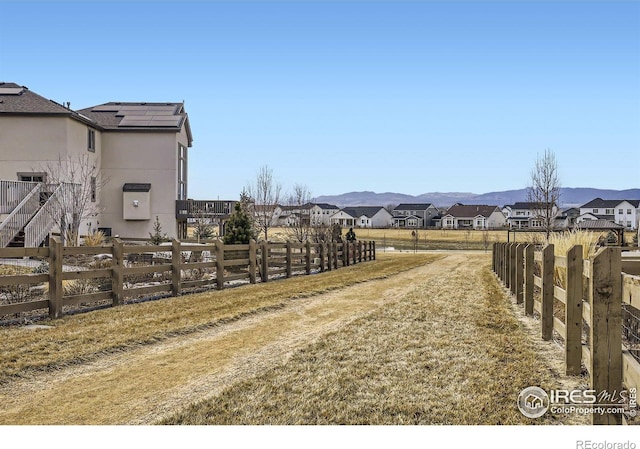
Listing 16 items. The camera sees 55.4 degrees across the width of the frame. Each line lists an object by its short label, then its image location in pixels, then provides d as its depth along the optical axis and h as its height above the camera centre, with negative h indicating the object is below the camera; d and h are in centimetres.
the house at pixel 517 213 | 12439 +57
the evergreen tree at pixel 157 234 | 2572 -90
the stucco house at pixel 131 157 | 2955 +310
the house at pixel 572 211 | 9637 +75
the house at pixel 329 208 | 13052 +175
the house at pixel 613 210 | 10294 +91
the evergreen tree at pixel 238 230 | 2259 -52
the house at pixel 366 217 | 13138 -25
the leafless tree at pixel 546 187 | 2984 +141
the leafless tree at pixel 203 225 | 3149 -47
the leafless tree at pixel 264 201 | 3694 +97
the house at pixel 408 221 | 13275 -115
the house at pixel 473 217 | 12456 -29
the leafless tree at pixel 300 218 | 3428 -12
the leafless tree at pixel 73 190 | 2278 +111
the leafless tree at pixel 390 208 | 13780 +180
